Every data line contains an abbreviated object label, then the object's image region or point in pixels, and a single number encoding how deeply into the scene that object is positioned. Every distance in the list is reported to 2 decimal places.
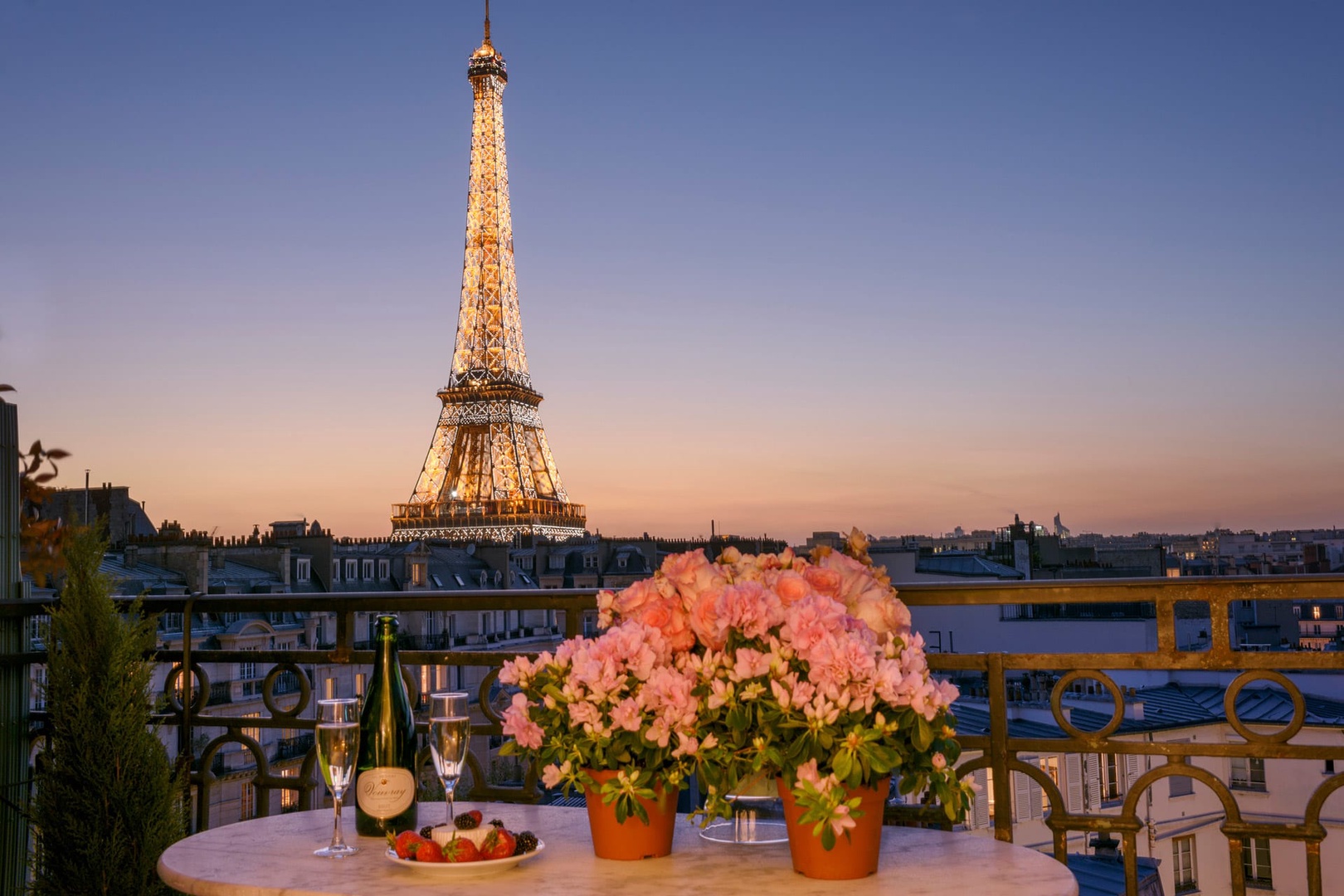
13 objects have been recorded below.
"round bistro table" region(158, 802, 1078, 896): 2.12
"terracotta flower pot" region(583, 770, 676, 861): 2.31
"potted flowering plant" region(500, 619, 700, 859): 2.10
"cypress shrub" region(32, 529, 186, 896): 3.83
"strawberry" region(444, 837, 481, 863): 2.24
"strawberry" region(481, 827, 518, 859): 2.26
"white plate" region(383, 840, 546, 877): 2.22
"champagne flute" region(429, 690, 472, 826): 2.41
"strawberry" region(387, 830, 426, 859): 2.28
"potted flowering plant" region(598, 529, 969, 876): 1.99
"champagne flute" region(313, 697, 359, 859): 2.41
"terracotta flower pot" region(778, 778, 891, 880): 2.12
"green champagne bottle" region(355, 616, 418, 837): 2.56
